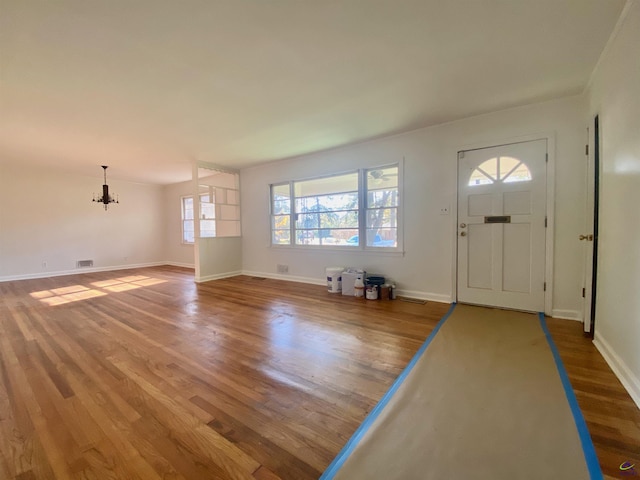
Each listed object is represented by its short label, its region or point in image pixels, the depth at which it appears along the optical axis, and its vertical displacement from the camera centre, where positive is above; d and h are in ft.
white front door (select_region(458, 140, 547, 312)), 10.24 +0.09
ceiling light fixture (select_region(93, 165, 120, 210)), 18.68 +2.62
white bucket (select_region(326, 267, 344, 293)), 14.23 -2.74
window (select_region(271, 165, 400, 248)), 13.88 +1.14
